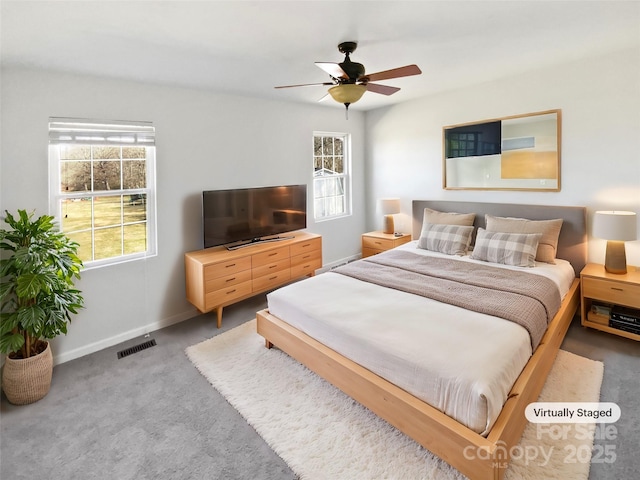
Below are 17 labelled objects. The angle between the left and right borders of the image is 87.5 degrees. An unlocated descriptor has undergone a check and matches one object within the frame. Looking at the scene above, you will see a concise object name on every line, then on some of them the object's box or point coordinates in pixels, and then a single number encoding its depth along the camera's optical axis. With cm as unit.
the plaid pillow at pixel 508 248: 328
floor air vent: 302
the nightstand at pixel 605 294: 287
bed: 164
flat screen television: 362
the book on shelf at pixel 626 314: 289
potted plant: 227
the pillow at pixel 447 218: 407
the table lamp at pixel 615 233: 294
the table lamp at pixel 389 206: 486
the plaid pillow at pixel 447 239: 379
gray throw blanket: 233
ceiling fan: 227
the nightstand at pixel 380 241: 470
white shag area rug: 177
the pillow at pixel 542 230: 339
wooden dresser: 336
